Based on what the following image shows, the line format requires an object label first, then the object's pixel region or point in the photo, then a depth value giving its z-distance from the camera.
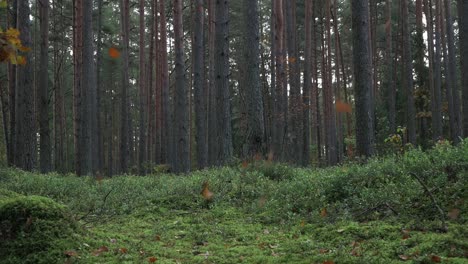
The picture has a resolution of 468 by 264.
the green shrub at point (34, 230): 4.02
